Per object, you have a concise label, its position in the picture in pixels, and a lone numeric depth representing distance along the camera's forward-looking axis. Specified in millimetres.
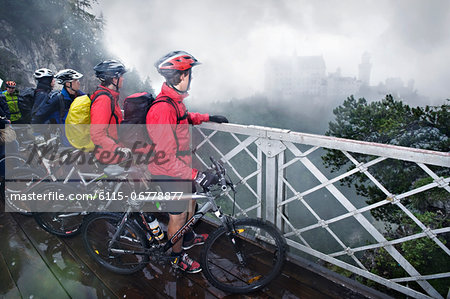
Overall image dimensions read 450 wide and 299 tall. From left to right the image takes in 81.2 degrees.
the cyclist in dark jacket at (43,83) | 5250
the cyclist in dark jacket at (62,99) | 4191
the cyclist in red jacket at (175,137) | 2621
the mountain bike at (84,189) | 3076
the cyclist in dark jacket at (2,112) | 4339
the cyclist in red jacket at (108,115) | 3068
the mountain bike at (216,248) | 2896
